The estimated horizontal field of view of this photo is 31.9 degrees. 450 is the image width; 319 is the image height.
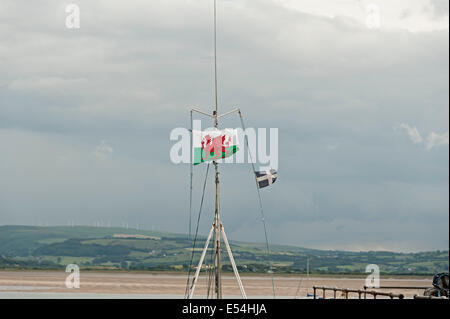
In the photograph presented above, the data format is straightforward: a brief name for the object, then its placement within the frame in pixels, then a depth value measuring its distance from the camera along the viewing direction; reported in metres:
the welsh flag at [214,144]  31.62
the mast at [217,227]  31.23
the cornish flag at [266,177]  33.44
